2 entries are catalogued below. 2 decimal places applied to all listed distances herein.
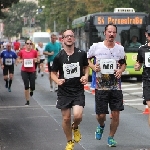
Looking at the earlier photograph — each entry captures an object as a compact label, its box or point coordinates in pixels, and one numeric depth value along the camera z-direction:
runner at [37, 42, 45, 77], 33.41
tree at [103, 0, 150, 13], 45.28
